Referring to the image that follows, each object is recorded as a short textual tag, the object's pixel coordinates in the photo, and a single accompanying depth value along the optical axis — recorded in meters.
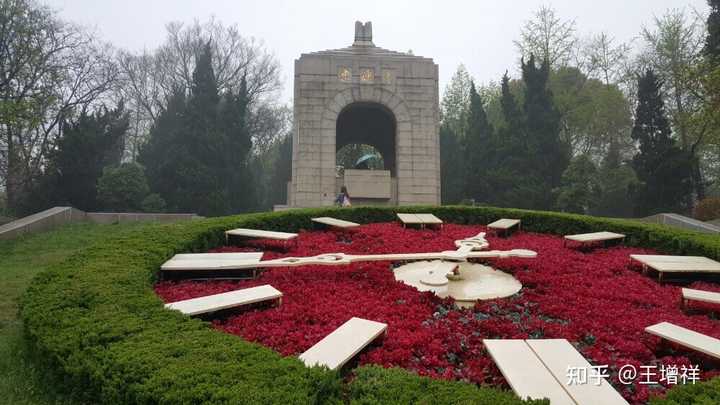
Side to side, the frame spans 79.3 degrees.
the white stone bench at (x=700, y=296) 4.14
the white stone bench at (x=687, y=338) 3.10
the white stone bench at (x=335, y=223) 8.18
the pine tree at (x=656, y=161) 20.00
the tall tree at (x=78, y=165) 18.28
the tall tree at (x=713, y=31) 18.17
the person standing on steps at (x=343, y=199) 13.89
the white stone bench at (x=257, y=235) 6.70
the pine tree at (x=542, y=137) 23.59
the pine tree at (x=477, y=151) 25.16
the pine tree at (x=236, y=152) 24.78
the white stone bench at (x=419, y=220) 8.53
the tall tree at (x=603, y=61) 29.17
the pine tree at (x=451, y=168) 28.12
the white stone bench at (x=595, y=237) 6.84
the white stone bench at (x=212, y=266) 5.00
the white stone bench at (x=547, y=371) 2.37
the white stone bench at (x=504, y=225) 8.17
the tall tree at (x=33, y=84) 16.64
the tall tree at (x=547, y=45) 30.64
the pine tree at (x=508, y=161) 23.56
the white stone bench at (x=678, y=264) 5.20
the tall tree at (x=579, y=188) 20.81
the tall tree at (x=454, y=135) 28.78
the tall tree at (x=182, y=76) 31.25
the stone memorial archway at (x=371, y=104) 16.11
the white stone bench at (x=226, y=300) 3.74
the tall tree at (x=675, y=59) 23.48
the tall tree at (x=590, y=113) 27.14
